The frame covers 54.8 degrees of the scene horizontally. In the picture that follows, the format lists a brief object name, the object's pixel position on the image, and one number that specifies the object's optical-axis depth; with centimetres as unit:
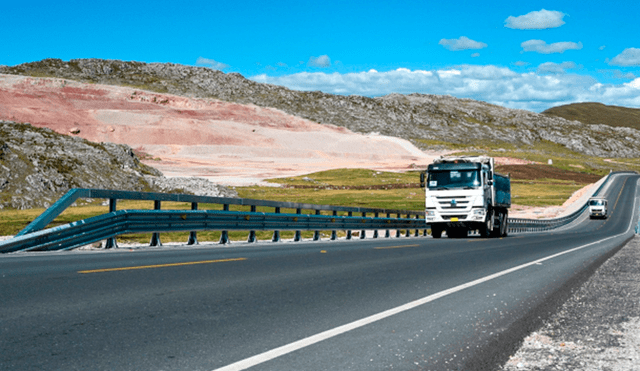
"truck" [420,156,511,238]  2723
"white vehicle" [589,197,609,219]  7544
